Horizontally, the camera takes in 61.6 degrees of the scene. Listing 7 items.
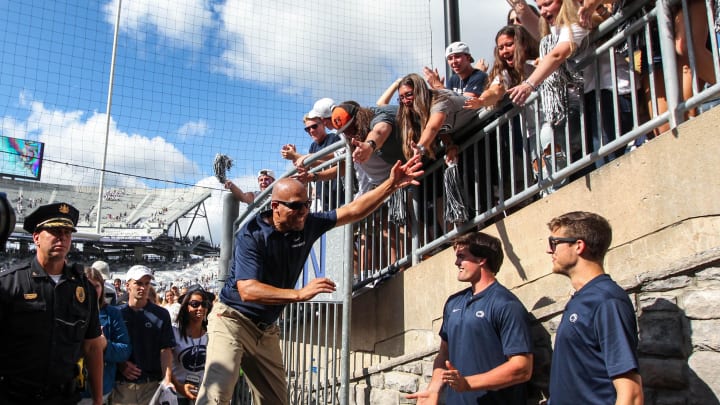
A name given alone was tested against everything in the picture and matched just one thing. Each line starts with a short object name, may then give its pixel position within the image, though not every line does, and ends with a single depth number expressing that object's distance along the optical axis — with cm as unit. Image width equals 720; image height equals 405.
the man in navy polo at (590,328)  252
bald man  424
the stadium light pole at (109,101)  2384
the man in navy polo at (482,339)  323
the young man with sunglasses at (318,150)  614
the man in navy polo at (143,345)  556
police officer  350
